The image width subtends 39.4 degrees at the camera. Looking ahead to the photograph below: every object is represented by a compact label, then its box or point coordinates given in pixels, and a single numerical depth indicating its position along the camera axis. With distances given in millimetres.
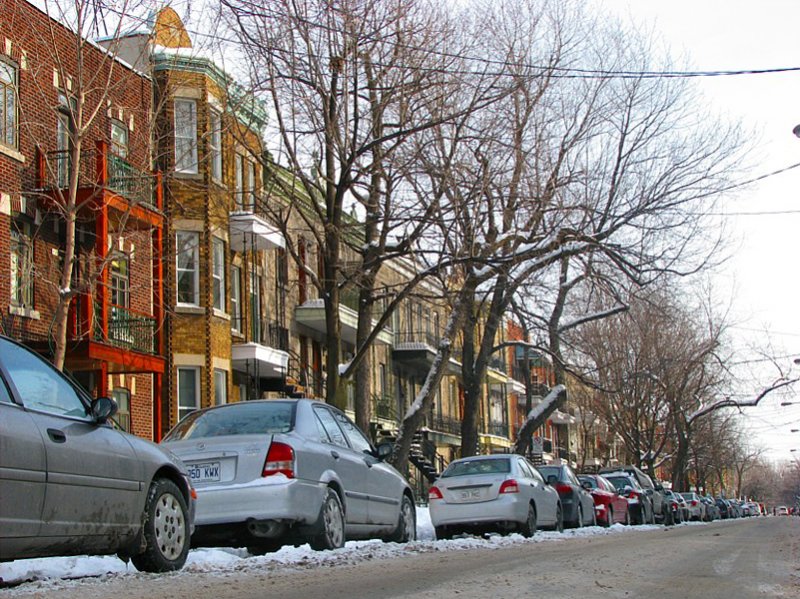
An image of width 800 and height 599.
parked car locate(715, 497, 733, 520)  59156
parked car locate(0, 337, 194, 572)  7125
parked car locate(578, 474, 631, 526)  25844
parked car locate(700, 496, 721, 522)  50128
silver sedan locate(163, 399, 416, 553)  10781
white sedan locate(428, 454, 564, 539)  17625
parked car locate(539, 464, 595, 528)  22625
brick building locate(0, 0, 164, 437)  20250
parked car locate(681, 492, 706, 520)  43731
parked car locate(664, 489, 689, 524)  34206
